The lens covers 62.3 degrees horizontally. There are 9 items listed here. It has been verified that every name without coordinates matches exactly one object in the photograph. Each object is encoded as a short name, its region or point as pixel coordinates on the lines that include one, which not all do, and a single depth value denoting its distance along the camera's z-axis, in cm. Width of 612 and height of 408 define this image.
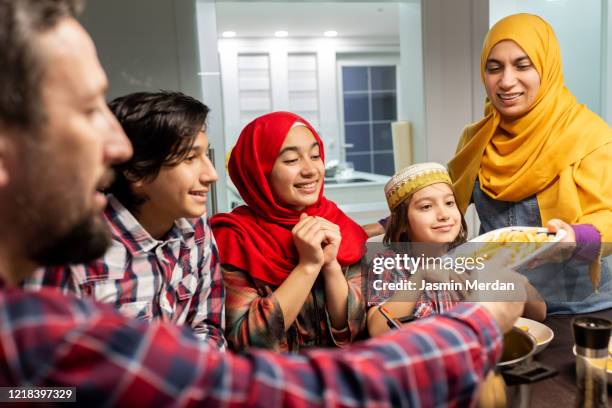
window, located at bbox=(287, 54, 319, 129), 464
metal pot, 62
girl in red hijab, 114
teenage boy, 103
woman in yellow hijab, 132
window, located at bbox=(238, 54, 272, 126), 372
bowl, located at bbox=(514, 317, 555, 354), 101
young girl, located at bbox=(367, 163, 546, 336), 118
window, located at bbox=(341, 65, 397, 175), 551
